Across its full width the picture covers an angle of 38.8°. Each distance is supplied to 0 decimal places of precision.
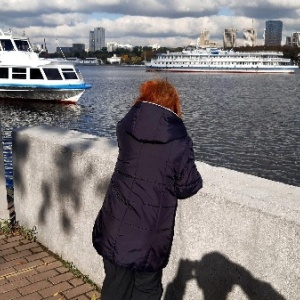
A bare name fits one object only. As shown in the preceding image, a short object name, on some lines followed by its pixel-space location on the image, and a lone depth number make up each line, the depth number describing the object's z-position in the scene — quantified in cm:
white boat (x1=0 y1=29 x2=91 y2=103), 2589
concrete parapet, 189
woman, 180
